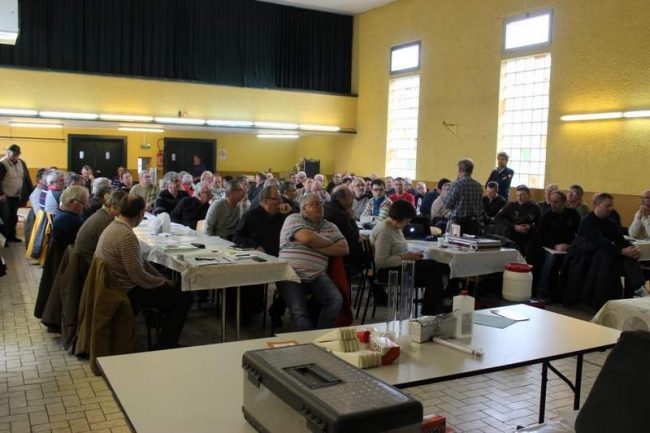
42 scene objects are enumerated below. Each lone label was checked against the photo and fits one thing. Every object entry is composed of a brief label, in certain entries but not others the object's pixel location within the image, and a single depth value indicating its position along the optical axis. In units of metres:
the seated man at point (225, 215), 5.95
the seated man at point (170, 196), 7.37
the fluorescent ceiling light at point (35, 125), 11.66
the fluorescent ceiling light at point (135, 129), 12.19
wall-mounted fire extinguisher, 14.82
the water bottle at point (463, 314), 2.67
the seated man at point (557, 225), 6.81
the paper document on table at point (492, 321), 2.94
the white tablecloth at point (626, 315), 3.65
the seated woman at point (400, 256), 5.04
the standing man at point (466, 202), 7.11
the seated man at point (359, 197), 8.80
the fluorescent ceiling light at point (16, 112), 10.72
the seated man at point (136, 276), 3.98
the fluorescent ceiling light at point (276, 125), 13.19
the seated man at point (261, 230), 5.21
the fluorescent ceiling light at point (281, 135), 14.52
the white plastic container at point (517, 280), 5.43
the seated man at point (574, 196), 7.28
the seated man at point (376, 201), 8.19
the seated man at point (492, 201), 8.59
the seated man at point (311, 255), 4.48
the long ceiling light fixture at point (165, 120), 11.02
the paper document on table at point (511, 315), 3.09
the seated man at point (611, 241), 6.02
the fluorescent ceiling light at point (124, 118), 11.62
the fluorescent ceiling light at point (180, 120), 12.12
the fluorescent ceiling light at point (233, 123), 12.72
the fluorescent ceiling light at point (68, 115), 11.14
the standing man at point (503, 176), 9.83
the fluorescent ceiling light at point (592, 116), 8.75
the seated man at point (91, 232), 4.34
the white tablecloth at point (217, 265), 4.14
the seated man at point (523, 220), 6.84
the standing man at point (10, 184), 8.95
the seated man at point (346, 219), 5.46
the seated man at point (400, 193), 9.02
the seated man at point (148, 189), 8.24
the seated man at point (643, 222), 6.86
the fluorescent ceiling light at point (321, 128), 13.66
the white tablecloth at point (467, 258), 5.41
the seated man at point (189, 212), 6.92
